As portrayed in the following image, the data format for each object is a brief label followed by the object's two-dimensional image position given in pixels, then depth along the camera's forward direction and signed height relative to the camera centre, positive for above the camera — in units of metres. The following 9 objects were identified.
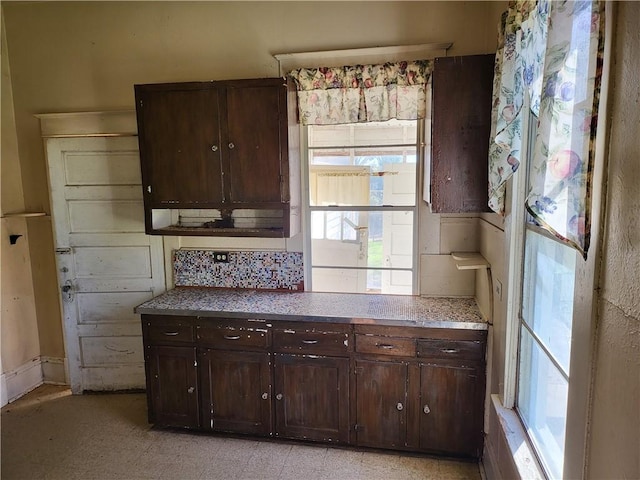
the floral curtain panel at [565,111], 0.94 +0.18
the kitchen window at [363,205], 2.80 -0.11
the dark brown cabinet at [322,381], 2.36 -1.16
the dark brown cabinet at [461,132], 2.12 +0.29
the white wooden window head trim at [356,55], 2.61 +0.87
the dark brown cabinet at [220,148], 2.59 +0.28
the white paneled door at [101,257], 3.09 -0.49
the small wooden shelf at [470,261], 2.35 -0.43
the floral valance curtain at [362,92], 2.58 +0.62
